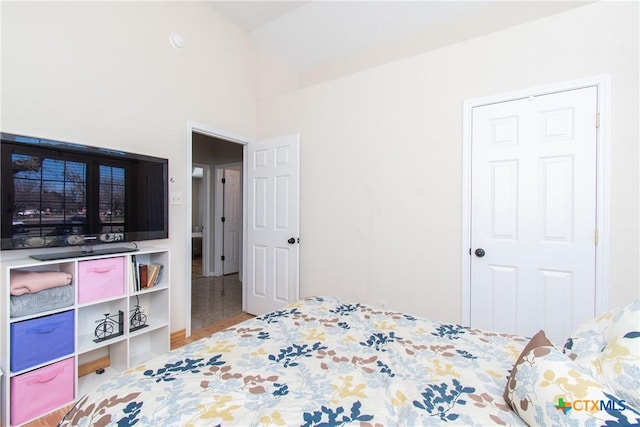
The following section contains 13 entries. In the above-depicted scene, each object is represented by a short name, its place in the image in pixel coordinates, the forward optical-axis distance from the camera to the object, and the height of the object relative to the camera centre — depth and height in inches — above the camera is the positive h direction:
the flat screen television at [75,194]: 67.4 +4.1
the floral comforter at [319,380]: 33.6 -23.6
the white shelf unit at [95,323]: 64.2 -32.7
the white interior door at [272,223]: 124.8 -5.6
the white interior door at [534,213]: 77.0 -0.6
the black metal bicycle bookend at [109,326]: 83.7 -34.1
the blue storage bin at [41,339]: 64.3 -29.9
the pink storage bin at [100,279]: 74.4 -18.2
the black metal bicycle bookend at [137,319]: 90.2 -34.3
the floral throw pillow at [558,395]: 27.0 -18.4
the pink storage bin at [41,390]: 64.8 -41.9
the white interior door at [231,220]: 216.7 -7.4
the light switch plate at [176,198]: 105.8 +4.5
